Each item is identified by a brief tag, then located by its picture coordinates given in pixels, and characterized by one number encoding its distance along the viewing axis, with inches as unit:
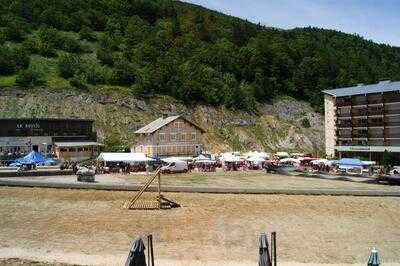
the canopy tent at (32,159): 2628.0
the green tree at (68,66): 4655.5
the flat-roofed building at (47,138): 3373.5
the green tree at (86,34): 5935.0
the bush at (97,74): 4616.1
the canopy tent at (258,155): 3161.9
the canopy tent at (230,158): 3030.5
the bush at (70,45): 5462.6
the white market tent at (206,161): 3002.0
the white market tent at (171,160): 2822.8
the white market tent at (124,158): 2787.9
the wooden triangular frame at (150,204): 1656.0
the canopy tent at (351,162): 2854.3
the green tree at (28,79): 4205.2
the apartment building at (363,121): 3772.1
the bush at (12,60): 4539.9
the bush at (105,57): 5236.2
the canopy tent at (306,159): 3171.0
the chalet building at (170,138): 3597.4
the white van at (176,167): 2736.2
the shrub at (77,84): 4381.4
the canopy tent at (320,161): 2977.4
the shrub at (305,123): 5017.2
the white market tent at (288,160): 3085.6
